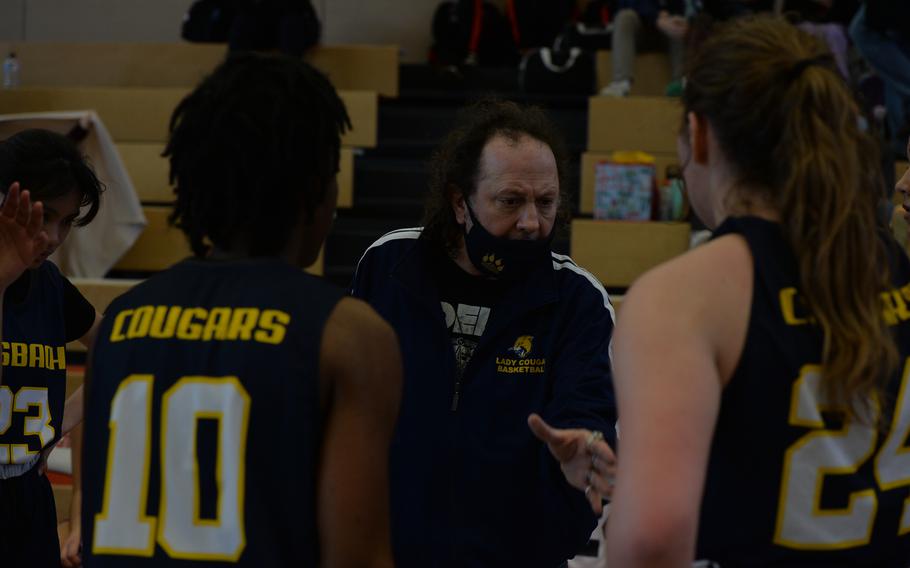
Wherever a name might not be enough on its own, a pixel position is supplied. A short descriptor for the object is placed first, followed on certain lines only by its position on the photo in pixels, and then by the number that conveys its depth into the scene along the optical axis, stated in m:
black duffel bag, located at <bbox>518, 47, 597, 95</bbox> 14.23
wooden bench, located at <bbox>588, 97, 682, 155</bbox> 12.55
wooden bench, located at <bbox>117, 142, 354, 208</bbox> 12.73
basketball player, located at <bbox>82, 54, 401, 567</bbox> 2.50
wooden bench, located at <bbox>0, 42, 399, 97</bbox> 14.42
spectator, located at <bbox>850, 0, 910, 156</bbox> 11.40
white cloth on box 11.41
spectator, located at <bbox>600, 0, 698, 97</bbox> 13.50
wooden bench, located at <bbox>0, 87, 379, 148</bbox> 13.34
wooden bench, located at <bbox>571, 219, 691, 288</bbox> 11.21
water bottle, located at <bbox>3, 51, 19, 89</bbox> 14.46
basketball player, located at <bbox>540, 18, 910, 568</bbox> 2.34
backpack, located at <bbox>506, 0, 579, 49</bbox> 15.30
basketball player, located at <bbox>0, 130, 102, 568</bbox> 4.13
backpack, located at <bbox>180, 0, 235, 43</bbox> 15.06
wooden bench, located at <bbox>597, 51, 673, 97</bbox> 14.27
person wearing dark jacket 4.06
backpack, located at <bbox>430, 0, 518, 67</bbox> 15.32
